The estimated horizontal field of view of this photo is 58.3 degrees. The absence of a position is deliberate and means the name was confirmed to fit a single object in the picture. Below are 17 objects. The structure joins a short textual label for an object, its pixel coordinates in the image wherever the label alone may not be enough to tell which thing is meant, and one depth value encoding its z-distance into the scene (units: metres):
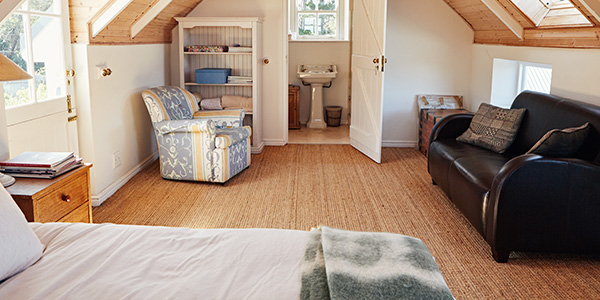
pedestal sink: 7.80
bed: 1.58
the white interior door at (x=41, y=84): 3.16
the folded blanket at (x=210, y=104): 6.14
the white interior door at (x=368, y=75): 5.54
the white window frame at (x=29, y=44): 3.24
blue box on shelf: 6.13
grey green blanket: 1.56
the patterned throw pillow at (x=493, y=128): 4.07
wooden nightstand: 2.41
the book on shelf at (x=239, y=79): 6.18
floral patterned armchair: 4.68
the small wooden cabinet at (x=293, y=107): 7.59
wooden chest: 5.81
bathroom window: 8.25
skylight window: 4.07
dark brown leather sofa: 3.02
